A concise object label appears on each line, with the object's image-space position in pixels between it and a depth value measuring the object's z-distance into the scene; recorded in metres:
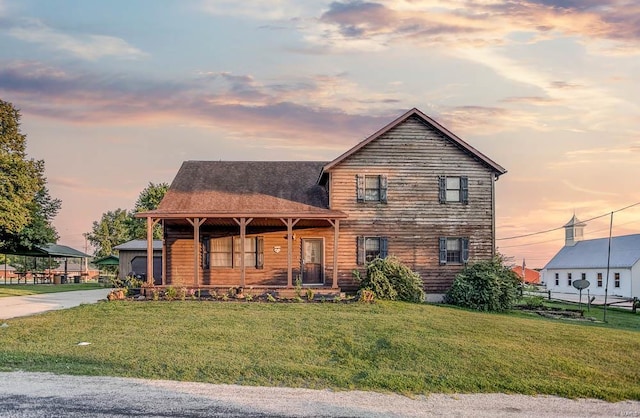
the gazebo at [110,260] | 44.88
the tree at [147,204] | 52.03
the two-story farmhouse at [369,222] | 23.94
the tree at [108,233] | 74.56
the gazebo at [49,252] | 34.28
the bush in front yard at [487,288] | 21.83
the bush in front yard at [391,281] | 21.56
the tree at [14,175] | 26.52
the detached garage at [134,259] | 34.81
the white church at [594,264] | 48.25
